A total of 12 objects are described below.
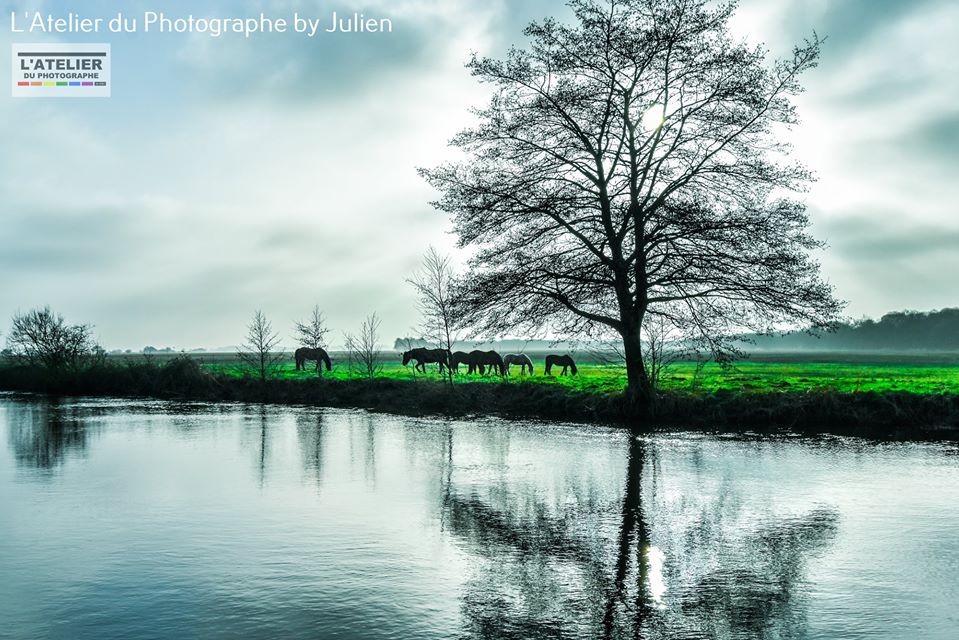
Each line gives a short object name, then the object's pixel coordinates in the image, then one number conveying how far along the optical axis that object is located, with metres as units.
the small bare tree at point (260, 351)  42.84
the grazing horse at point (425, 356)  47.19
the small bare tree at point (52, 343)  52.34
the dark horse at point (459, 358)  47.44
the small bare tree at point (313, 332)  51.17
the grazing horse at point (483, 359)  46.38
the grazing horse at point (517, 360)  48.81
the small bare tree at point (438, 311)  32.78
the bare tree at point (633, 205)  22.17
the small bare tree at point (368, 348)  38.16
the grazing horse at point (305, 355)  50.65
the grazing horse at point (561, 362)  45.74
